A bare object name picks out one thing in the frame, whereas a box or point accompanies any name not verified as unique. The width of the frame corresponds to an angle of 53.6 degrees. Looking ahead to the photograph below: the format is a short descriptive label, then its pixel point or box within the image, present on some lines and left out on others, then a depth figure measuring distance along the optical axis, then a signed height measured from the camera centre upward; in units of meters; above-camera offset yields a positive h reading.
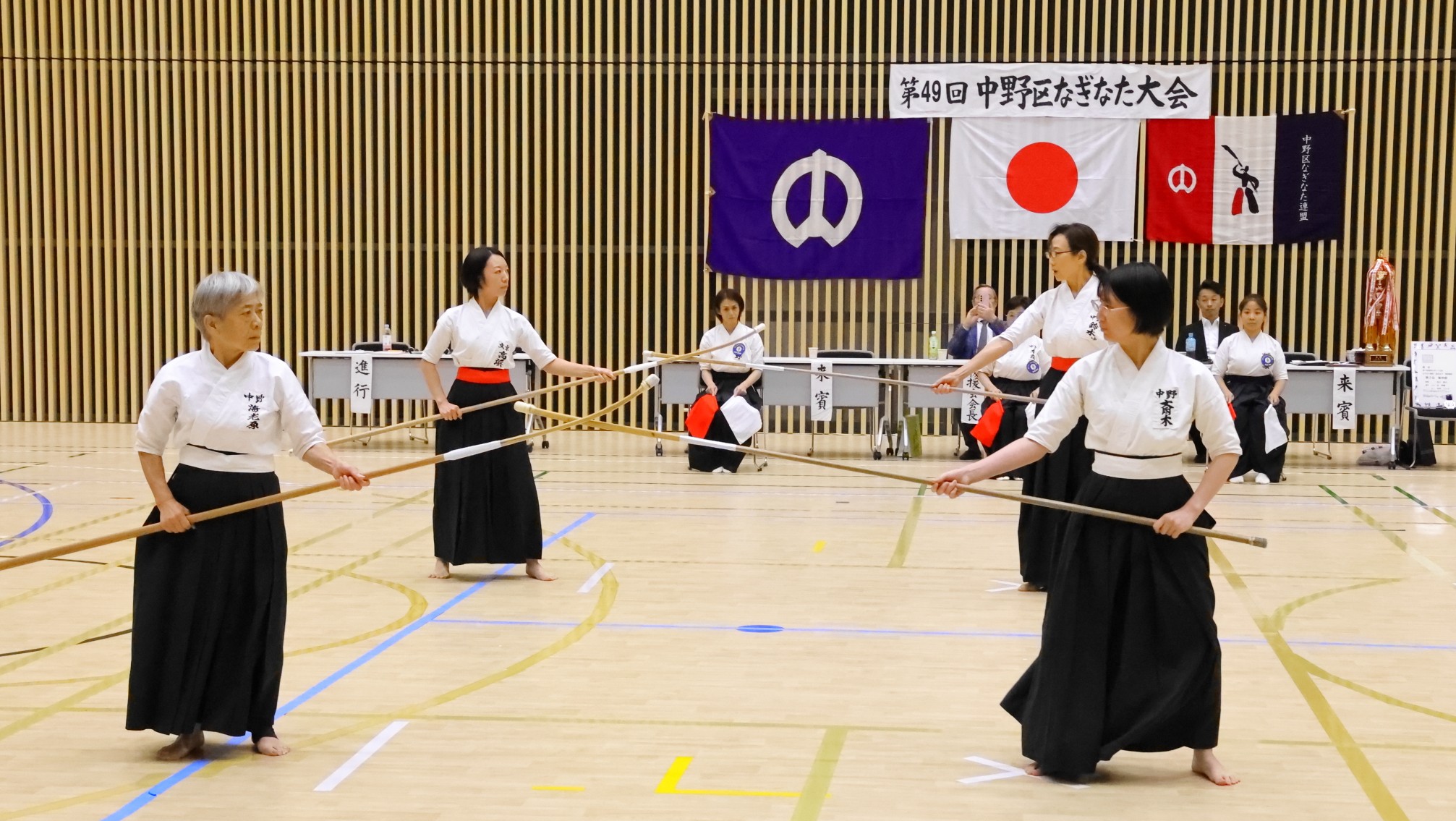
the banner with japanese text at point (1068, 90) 13.81 +2.31
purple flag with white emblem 14.16 +1.29
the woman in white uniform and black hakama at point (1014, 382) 11.69 -0.43
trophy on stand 12.76 +0.17
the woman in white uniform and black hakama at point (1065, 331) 6.27 -0.01
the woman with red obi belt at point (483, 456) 7.03 -0.62
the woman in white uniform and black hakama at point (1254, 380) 11.42 -0.40
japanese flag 13.87 +1.51
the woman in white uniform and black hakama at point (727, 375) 11.62 -0.38
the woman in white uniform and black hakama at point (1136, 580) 3.94 -0.69
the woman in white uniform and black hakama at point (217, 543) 4.10 -0.62
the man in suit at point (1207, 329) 12.10 +0.01
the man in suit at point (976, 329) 12.83 +0.00
